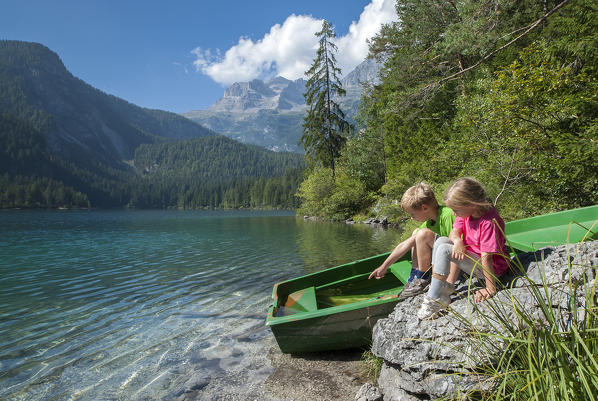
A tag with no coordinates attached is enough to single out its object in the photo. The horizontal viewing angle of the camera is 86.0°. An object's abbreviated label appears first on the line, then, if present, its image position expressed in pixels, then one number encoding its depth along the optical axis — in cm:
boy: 395
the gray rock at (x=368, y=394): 331
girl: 318
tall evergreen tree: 3148
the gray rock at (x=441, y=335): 249
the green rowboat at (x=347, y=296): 415
